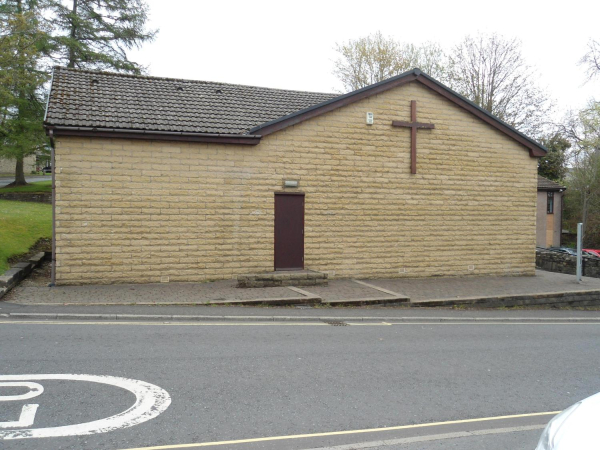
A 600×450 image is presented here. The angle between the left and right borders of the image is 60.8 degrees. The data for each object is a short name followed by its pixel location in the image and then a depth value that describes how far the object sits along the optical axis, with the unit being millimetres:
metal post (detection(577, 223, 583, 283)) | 16412
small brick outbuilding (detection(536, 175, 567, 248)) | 41938
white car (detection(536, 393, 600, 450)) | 3053
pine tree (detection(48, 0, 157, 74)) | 31109
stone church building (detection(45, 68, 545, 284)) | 13219
